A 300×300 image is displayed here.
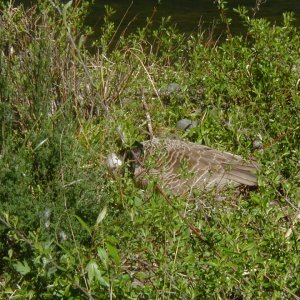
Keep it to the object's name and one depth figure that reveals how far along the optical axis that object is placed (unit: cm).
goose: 1202
